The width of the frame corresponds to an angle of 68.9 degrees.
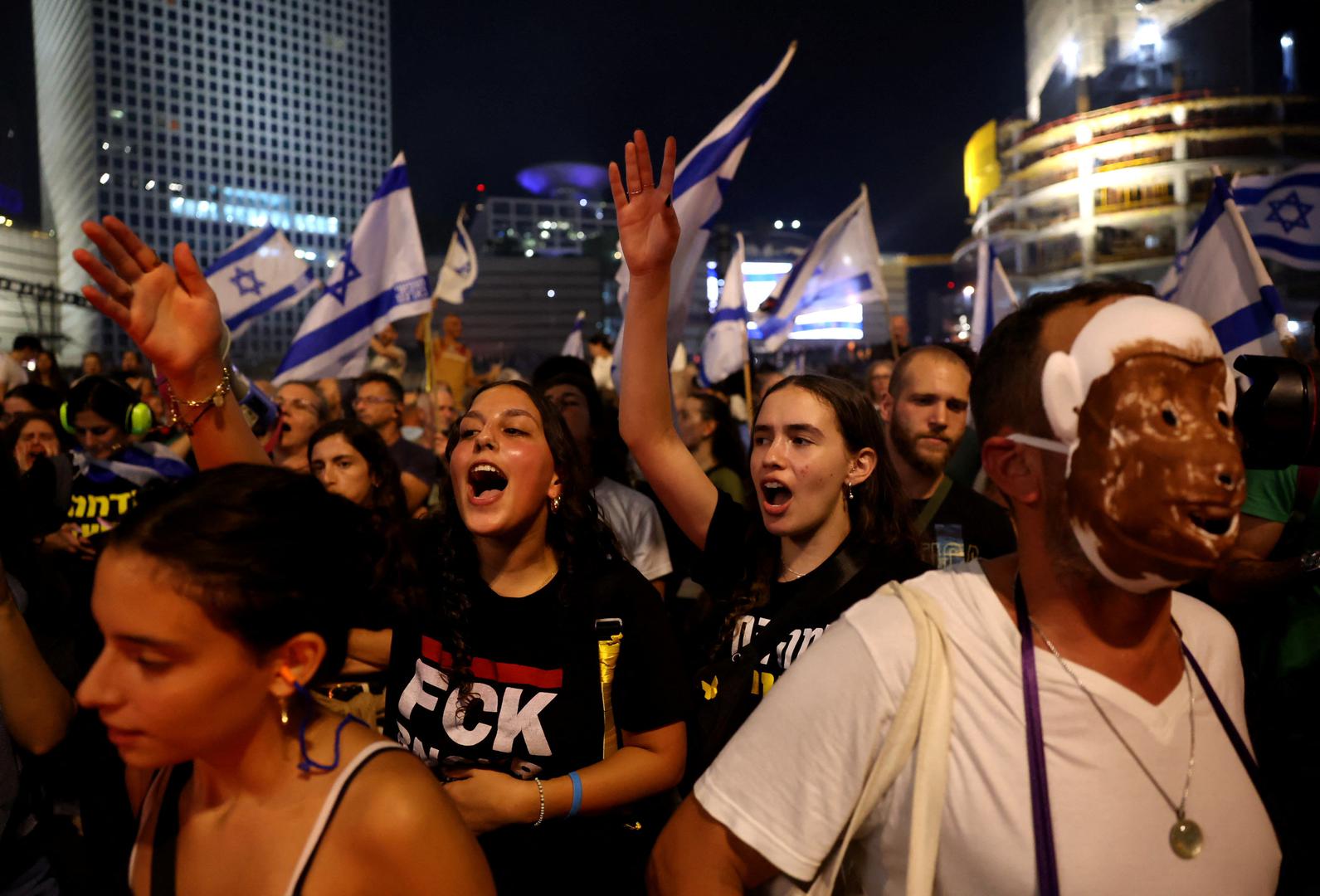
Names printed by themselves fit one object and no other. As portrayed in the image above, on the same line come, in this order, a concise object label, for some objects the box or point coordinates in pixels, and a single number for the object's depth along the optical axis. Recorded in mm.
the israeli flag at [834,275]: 9531
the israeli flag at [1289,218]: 6836
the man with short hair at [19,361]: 8375
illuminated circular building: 58844
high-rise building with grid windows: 107188
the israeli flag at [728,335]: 8625
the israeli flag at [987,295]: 9297
